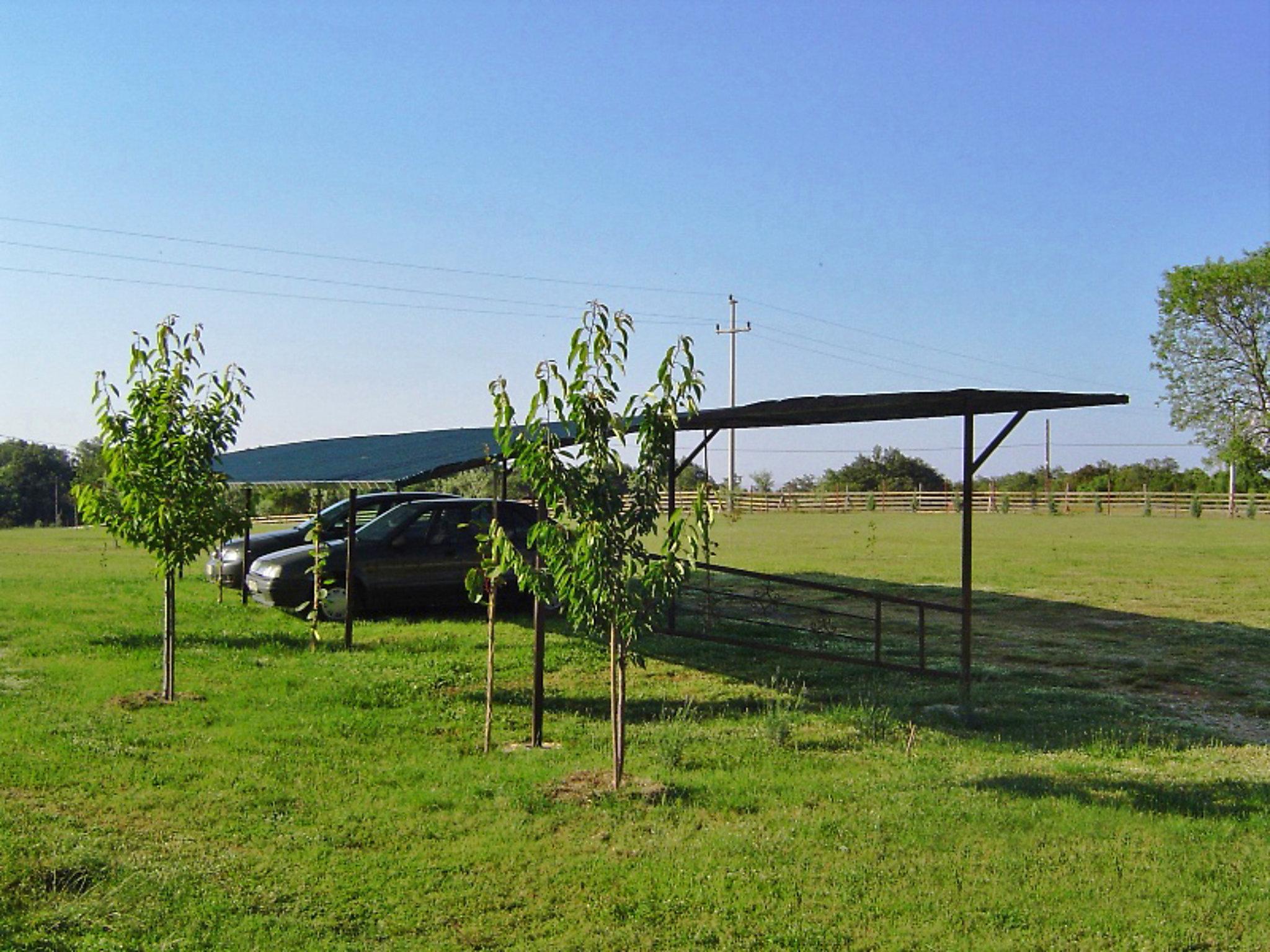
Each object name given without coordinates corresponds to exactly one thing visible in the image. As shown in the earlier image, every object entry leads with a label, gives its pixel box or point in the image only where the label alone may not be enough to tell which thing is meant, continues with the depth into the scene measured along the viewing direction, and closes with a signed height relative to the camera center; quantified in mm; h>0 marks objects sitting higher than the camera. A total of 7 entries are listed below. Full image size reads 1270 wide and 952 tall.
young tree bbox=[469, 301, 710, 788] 6812 -10
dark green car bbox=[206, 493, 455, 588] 16359 -534
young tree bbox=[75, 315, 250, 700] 9375 +231
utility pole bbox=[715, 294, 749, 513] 59406 +6246
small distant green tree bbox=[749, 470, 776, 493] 76625 +1416
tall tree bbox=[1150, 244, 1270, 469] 48312 +6642
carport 9039 +663
